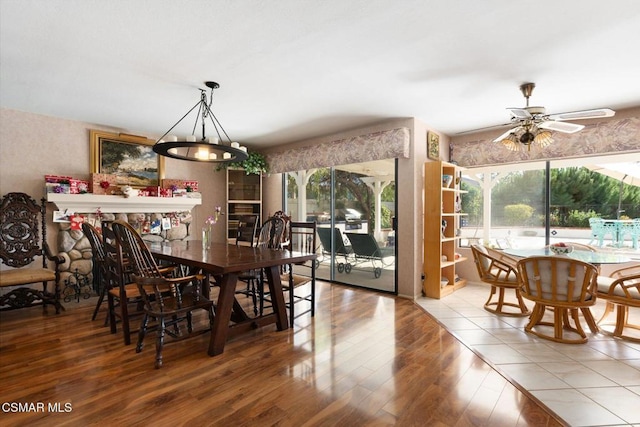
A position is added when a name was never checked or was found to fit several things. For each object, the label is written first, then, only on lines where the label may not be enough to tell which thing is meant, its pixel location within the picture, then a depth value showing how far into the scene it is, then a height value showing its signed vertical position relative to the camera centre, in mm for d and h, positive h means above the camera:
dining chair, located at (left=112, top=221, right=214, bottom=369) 2402 -556
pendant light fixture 2742 +563
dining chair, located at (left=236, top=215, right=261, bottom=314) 3421 -422
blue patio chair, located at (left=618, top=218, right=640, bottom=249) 4184 -303
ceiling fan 2809 +824
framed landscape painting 4688 +794
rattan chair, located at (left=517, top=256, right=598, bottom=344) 2791 -741
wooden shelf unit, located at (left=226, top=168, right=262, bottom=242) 6148 +255
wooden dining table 2609 -484
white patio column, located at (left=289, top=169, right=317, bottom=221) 5913 +356
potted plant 5818 +819
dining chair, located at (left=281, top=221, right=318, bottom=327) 3266 -827
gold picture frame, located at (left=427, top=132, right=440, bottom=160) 4672 +944
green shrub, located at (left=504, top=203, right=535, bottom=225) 4926 -95
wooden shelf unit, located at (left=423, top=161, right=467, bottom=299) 4305 -275
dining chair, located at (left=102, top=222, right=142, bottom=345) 2730 -715
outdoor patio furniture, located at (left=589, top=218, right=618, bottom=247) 4344 -311
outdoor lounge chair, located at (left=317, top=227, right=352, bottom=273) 5312 -658
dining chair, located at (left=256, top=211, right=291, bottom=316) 3760 -285
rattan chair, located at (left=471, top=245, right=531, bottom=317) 3604 -810
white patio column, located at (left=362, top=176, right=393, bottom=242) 4875 +116
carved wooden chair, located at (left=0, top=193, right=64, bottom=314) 3549 -507
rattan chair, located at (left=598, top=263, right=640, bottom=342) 2787 -809
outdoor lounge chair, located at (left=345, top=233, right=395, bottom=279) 4887 -659
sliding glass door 4789 -187
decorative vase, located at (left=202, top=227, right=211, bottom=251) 3504 -330
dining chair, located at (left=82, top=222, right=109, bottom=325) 3188 -420
